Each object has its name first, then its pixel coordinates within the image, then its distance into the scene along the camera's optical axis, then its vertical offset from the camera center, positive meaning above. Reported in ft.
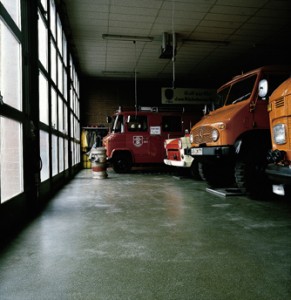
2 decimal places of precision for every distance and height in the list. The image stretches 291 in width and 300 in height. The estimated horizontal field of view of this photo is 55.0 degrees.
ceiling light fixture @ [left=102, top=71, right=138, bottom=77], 40.54 +11.81
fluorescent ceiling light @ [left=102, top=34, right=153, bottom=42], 27.40 +11.56
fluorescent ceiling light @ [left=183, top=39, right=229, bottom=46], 28.91 +11.57
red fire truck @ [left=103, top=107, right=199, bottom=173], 32.50 +1.91
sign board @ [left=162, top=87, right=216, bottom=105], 37.24 +7.51
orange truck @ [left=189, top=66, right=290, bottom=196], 15.38 +0.84
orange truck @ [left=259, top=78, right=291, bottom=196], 9.53 +0.25
